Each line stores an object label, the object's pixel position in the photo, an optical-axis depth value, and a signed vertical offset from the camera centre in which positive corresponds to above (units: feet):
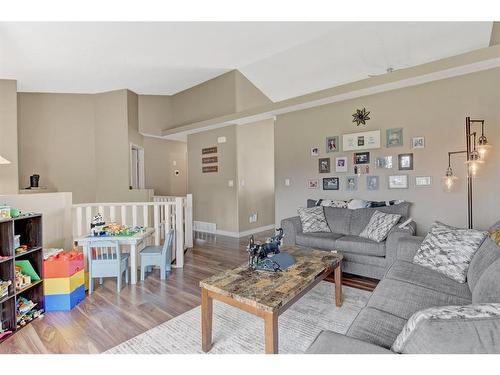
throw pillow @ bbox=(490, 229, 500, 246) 5.76 -1.29
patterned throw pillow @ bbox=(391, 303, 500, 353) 2.76 -1.44
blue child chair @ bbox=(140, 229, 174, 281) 10.02 -2.78
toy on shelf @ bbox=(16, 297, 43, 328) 6.92 -3.40
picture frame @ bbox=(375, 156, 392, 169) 12.19 +0.94
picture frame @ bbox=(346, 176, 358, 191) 13.15 -0.03
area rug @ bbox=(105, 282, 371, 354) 5.92 -3.67
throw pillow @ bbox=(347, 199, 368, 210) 12.18 -1.02
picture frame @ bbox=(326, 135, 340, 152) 13.70 +2.06
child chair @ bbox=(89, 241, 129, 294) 8.93 -2.73
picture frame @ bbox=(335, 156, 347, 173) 13.47 +0.96
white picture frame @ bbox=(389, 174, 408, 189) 11.76 +0.02
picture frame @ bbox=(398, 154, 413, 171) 11.66 +0.88
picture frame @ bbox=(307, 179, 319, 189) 14.46 -0.05
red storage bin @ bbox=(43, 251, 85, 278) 7.77 -2.37
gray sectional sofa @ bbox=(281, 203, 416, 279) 9.41 -2.27
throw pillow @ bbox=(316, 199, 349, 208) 12.71 -1.01
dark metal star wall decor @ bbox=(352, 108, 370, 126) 12.76 +3.25
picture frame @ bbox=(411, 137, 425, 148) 11.38 +1.72
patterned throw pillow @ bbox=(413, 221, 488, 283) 6.48 -1.84
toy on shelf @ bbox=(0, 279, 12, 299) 6.39 -2.45
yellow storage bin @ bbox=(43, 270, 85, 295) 7.75 -2.93
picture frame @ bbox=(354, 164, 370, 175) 12.82 +0.66
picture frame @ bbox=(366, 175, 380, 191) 12.52 -0.05
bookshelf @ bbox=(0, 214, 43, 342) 6.61 -1.95
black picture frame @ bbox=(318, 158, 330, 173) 14.01 +0.97
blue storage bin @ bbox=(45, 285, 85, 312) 7.72 -3.41
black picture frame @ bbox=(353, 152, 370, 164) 12.81 +1.22
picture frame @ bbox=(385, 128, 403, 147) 11.89 +2.04
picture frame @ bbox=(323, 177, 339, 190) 13.73 -0.01
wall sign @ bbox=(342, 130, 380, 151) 12.53 +2.06
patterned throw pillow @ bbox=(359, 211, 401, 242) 9.81 -1.71
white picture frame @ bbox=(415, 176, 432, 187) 11.24 +0.01
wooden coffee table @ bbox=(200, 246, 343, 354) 4.87 -2.23
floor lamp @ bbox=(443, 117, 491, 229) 9.36 +0.91
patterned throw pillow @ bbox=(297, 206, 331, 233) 11.93 -1.72
